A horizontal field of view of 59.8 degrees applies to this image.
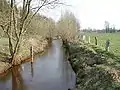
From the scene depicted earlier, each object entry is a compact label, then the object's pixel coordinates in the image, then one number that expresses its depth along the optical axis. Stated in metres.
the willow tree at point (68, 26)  21.62
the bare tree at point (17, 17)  9.92
